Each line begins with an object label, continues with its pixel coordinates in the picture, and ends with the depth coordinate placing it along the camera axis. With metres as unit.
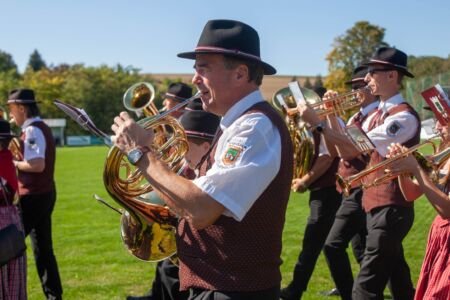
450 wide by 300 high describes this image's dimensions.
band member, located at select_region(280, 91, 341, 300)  6.31
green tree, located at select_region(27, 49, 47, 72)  123.06
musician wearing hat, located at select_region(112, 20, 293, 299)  2.59
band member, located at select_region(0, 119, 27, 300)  5.28
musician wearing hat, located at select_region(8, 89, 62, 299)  6.42
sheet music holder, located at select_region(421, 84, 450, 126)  3.94
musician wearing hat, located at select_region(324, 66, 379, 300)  5.98
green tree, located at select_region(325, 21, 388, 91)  66.62
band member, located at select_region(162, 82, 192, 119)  7.39
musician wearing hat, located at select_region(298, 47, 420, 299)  5.00
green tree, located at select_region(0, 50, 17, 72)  111.60
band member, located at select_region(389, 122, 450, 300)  3.96
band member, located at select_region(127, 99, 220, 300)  4.25
